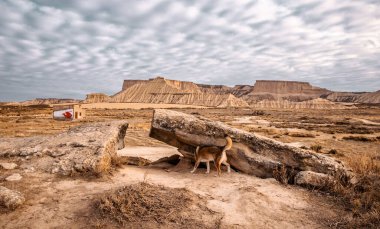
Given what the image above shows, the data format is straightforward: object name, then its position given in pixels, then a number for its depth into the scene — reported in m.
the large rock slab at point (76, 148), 7.89
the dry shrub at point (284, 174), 8.14
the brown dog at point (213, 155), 8.52
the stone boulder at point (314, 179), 7.61
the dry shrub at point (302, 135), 26.20
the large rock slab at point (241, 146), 8.52
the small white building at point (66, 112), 39.91
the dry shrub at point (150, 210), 5.41
